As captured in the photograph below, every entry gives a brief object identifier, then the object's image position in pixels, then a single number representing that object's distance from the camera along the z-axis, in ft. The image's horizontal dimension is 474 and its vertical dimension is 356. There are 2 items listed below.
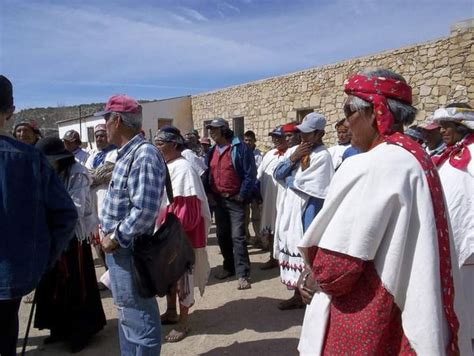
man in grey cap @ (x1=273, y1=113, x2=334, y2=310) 12.72
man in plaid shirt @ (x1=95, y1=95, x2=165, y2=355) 7.73
